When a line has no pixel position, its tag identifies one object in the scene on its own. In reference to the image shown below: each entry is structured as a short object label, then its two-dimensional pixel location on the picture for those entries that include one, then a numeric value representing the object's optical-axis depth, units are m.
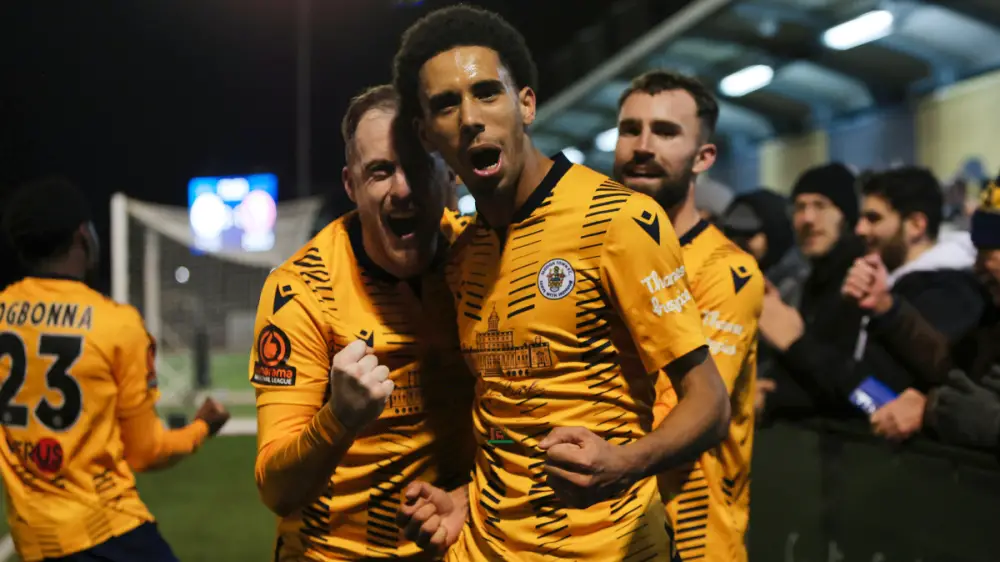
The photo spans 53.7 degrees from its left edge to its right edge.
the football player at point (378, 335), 2.63
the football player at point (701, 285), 2.93
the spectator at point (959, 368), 3.43
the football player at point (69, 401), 3.80
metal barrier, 3.58
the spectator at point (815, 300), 4.39
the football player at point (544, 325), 2.17
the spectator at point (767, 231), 5.67
